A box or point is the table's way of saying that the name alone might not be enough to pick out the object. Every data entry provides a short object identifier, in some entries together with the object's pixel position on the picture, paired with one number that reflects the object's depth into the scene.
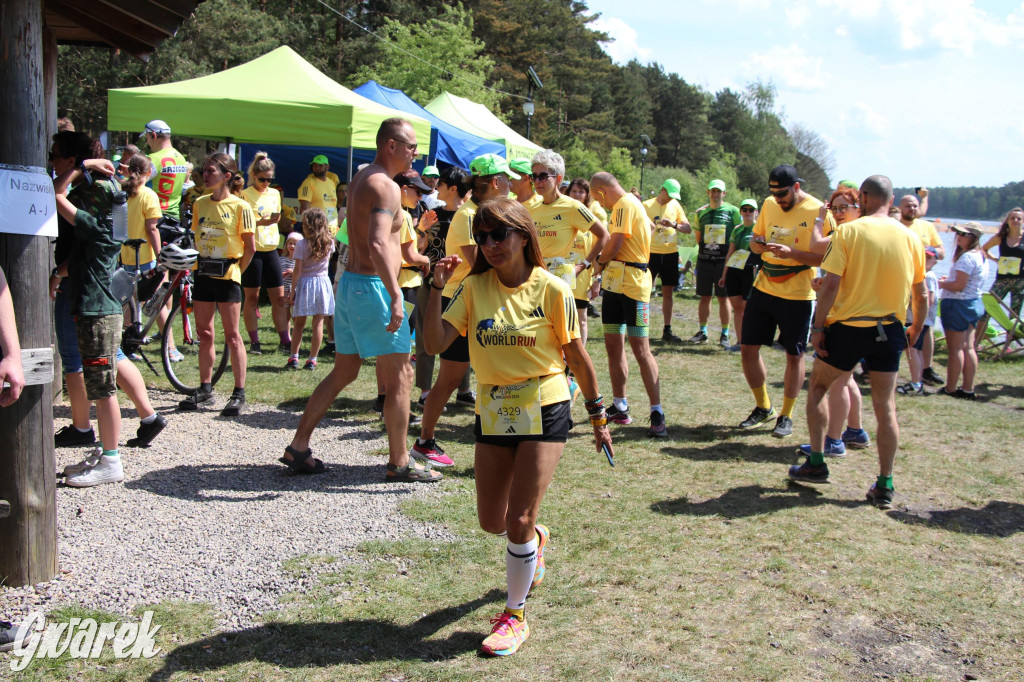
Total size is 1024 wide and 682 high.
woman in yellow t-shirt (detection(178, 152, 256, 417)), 6.68
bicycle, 6.82
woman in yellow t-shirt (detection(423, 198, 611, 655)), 3.28
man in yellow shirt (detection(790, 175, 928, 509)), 5.17
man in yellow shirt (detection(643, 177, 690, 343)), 11.73
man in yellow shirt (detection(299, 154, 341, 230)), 11.93
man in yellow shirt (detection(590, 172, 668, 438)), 6.85
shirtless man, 4.68
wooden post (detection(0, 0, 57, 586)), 3.53
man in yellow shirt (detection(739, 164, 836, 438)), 6.32
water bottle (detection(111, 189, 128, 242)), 4.84
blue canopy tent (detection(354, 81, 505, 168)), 15.48
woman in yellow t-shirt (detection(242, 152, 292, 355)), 9.15
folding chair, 11.13
